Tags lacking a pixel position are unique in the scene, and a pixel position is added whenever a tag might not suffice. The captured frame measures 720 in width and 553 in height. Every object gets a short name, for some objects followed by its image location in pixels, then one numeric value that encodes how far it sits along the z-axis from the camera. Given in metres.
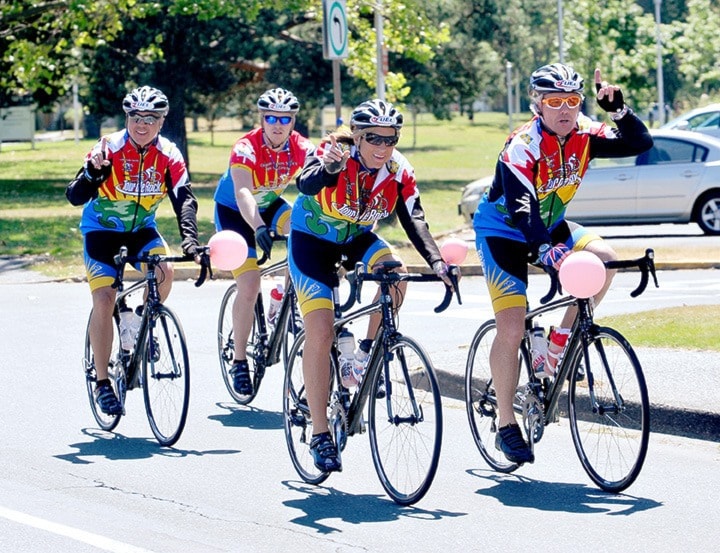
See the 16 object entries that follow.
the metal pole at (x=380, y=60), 39.56
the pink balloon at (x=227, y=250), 14.45
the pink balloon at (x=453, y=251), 13.42
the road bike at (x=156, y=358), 15.10
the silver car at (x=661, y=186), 37.66
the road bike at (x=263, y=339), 17.32
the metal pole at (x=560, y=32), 76.64
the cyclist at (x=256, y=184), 17.27
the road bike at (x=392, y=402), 12.24
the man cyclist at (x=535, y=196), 12.83
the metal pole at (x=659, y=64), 84.08
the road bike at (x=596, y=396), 12.36
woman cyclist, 12.84
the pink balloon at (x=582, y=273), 11.91
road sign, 31.25
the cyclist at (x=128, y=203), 15.58
